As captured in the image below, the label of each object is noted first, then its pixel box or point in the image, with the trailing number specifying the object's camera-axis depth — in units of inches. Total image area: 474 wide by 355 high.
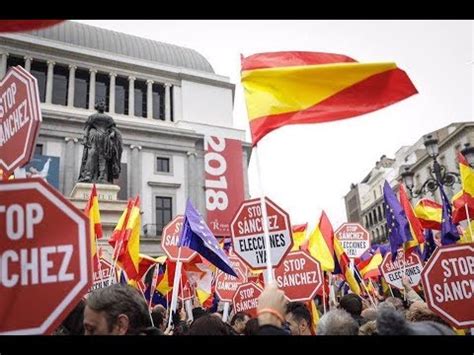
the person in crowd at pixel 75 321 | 123.3
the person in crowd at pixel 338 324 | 120.0
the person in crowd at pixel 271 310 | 82.0
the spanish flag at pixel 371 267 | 468.8
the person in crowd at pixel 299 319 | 177.3
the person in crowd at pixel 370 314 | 184.8
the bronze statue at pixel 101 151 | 494.0
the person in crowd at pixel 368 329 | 152.0
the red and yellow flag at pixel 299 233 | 406.3
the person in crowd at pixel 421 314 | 152.7
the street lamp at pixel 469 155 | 371.2
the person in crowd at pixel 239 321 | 209.6
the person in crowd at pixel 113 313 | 96.1
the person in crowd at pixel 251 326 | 156.1
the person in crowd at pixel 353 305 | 197.2
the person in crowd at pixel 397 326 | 82.1
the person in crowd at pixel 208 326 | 120.4
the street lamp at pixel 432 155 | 429.3
